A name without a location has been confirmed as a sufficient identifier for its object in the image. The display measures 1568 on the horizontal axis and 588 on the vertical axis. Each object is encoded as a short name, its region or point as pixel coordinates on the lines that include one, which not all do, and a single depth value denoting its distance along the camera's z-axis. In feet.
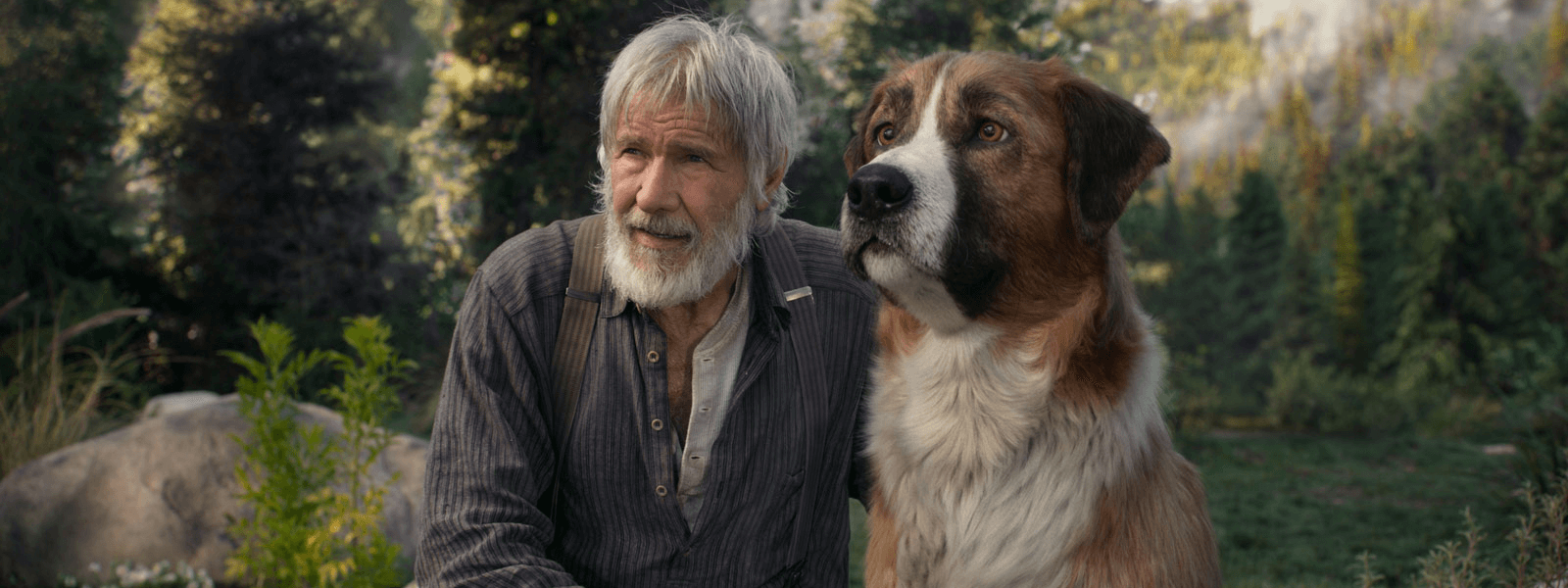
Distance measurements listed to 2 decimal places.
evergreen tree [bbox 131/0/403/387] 31.91
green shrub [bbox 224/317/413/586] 12.91
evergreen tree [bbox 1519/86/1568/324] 44.37
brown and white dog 7.11
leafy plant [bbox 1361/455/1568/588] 10.66
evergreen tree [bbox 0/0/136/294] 29.63
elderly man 8.04
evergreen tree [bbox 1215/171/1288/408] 52.08
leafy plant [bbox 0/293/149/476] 21.35
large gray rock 18.13
